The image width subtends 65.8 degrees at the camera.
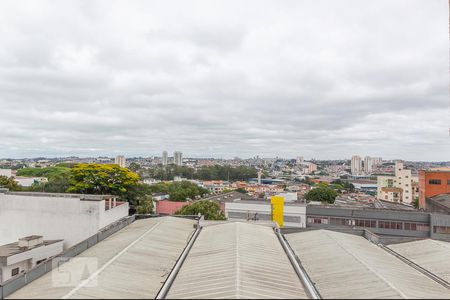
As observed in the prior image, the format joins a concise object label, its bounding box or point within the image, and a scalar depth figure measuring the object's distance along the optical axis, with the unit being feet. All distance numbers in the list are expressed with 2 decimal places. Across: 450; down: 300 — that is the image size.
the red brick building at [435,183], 158.61
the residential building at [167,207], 162.50
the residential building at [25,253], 57.41
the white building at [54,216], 69.72
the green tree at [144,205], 111.86
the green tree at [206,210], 109.09
